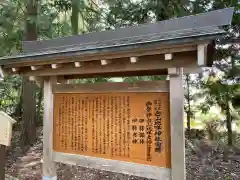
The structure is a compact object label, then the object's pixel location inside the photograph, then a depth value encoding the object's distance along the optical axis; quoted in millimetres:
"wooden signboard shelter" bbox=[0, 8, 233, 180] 2189
